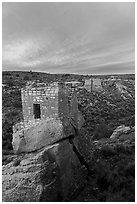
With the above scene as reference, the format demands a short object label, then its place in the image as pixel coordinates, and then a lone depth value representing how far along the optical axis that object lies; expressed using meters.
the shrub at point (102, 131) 14.45
